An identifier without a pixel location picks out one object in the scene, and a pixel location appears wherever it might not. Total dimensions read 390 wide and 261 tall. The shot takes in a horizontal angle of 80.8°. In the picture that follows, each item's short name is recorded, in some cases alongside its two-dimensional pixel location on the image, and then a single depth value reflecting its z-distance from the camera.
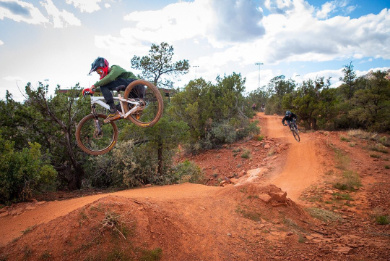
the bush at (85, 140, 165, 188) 11.15
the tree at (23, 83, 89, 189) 9.19
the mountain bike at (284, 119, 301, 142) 15.75
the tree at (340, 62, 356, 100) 28.93
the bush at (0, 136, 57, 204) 7.85
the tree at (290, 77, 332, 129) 23.64
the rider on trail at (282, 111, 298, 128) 14.91
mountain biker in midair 5.07
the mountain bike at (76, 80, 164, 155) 5.04
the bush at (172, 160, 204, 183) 12.45
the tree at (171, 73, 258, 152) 21.81
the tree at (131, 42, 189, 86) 24.67
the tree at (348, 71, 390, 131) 22.19
